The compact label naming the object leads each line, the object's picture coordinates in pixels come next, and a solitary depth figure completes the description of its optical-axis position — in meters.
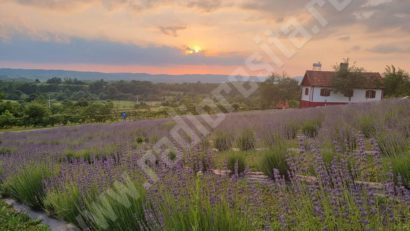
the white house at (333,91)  37.66
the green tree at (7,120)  22.50
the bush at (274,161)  4.43
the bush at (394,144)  4.00
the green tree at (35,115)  23.55
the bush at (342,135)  4.75
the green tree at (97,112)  25.67
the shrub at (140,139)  9.18
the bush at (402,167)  3.33
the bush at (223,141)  6.92
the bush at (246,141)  6.63
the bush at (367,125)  5.72
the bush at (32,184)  4.53
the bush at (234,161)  4.93
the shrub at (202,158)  3.94
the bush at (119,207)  2.92
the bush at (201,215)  2.20
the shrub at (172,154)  6.19
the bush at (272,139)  5.02
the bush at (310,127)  6.92
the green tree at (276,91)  45.91
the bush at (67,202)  3.60
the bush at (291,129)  6.03
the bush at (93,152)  6.55
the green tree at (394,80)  35.06
